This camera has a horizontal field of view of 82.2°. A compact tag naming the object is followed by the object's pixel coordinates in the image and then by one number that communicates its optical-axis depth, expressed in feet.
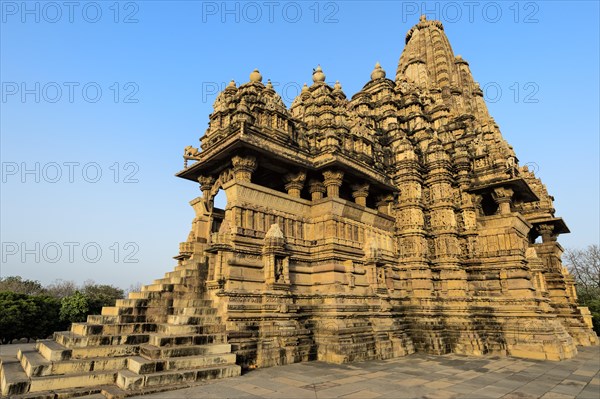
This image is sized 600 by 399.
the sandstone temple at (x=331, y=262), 29.96
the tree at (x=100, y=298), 102.26
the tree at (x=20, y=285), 160.02
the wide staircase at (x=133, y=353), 23.99
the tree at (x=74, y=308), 92.57
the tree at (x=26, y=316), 81.92
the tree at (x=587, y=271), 154.71
